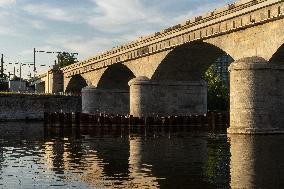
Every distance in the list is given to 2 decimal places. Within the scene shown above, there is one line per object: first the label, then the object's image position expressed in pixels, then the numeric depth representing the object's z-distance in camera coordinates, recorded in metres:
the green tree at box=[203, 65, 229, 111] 88.00
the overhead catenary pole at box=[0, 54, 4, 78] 133.59
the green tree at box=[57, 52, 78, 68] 123.19
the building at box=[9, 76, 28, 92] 113.08
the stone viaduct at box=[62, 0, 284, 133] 31.16
